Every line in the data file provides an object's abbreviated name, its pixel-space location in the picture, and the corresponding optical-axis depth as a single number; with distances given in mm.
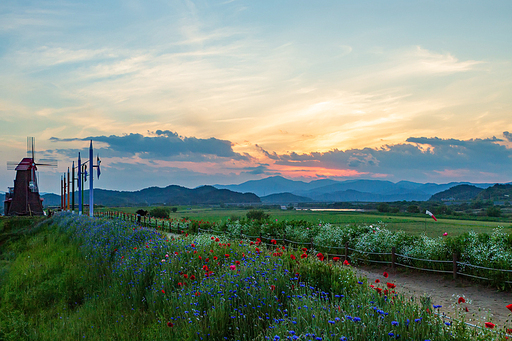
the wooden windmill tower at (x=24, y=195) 47938
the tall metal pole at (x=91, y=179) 30656
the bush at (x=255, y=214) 48125
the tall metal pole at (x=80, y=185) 34688
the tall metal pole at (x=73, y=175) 46512
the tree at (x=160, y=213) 64775
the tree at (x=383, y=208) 90494
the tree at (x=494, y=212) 62844
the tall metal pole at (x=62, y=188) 56281
